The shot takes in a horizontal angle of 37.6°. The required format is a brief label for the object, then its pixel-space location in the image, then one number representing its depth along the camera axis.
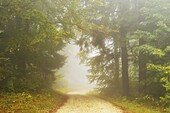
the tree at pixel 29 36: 12.82
